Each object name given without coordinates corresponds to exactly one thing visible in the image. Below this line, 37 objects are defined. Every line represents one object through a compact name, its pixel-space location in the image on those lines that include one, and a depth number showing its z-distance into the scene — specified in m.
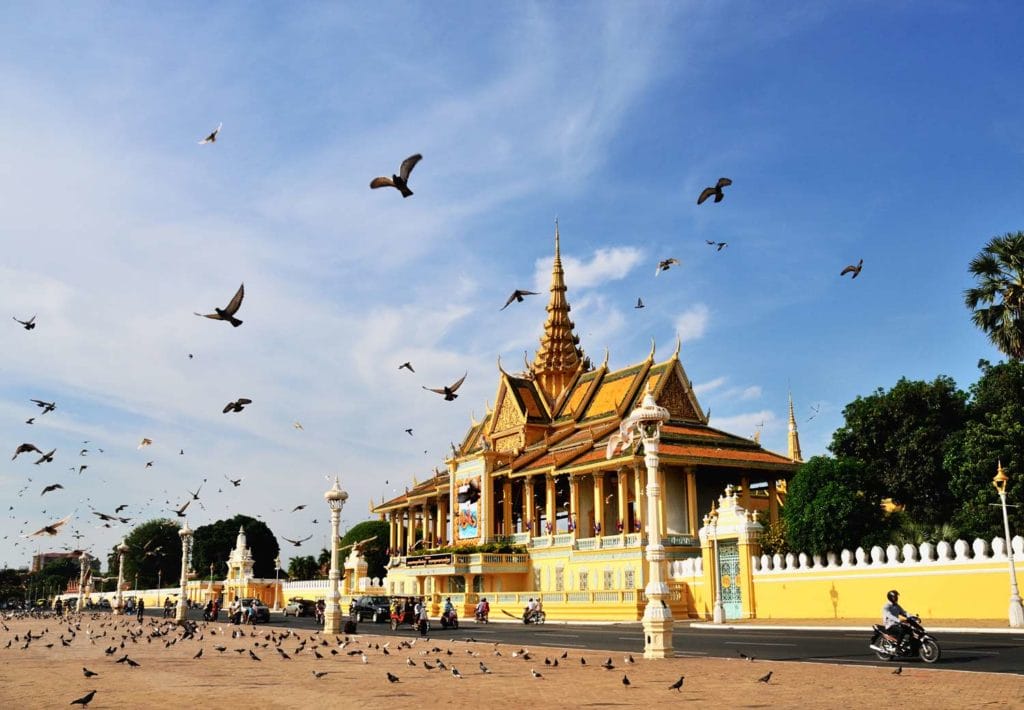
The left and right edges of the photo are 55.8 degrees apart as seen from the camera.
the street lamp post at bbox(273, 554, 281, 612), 64.69
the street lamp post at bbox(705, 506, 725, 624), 31.41
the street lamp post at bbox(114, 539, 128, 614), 65.25
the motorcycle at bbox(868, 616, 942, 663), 15.23
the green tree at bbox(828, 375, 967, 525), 40.22
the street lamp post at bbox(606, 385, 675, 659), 17.16
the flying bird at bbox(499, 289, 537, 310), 17.67
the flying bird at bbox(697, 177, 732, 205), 16.98
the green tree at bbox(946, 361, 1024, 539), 32.81
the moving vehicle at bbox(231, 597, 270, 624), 42.62
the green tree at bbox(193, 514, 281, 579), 99.88
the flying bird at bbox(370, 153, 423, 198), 12.96
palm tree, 31.27
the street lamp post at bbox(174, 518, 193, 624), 38.04
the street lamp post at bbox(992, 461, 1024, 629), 22.88
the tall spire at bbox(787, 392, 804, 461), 71.75
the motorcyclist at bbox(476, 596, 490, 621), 39.95
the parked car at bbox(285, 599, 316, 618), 52.38
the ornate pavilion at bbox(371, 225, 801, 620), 43.22
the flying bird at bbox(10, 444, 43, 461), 20.70
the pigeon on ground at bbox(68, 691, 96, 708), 10.55
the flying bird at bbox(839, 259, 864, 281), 20.21
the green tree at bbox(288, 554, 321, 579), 88.81
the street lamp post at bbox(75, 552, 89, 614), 74.93
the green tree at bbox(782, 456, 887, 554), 35.94
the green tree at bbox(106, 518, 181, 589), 110.19
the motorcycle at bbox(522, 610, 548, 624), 37.44
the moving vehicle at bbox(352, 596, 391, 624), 40.78
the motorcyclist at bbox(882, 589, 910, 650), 15.82
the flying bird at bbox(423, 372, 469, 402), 18.34
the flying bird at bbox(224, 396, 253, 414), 17.86
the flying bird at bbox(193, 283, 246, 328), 13.14
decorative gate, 31.81
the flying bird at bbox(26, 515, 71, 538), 20.88
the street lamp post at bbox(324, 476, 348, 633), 27.95
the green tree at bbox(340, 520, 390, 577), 77.94
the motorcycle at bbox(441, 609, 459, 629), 35.38
